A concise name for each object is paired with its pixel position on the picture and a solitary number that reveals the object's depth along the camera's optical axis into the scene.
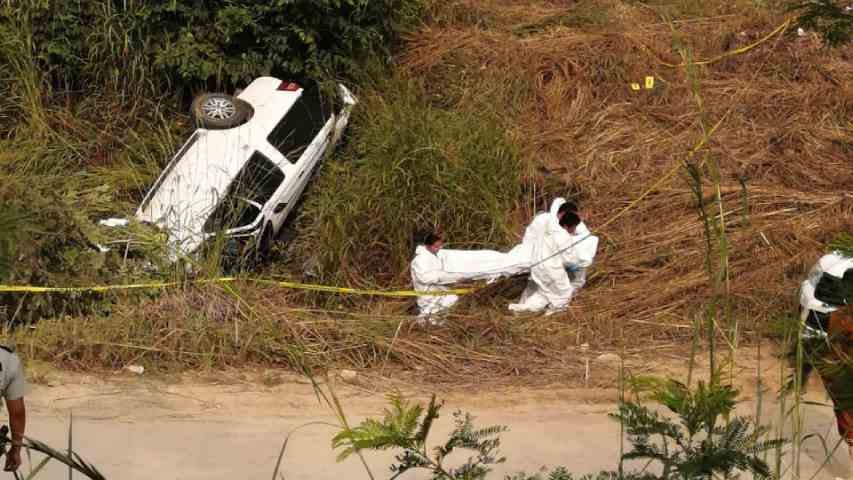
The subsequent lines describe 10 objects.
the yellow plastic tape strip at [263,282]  15.91
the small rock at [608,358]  15.71
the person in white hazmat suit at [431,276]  16.87
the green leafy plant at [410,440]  4.84
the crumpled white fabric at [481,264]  17.11
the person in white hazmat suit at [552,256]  16.95
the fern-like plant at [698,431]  4.82
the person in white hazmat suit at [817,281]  13.37
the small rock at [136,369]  15.10
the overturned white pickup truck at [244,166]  17.87
